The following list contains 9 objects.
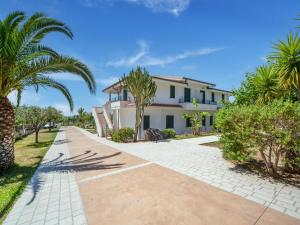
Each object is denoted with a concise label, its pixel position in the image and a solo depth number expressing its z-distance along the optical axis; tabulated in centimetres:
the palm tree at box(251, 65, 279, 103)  902
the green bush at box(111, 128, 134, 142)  1531
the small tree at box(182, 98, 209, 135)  1968
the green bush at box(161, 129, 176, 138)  1705
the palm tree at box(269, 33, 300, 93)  696
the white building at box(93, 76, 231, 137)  1909
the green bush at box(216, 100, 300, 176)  521
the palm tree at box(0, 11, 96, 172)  628
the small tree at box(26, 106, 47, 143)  1664
